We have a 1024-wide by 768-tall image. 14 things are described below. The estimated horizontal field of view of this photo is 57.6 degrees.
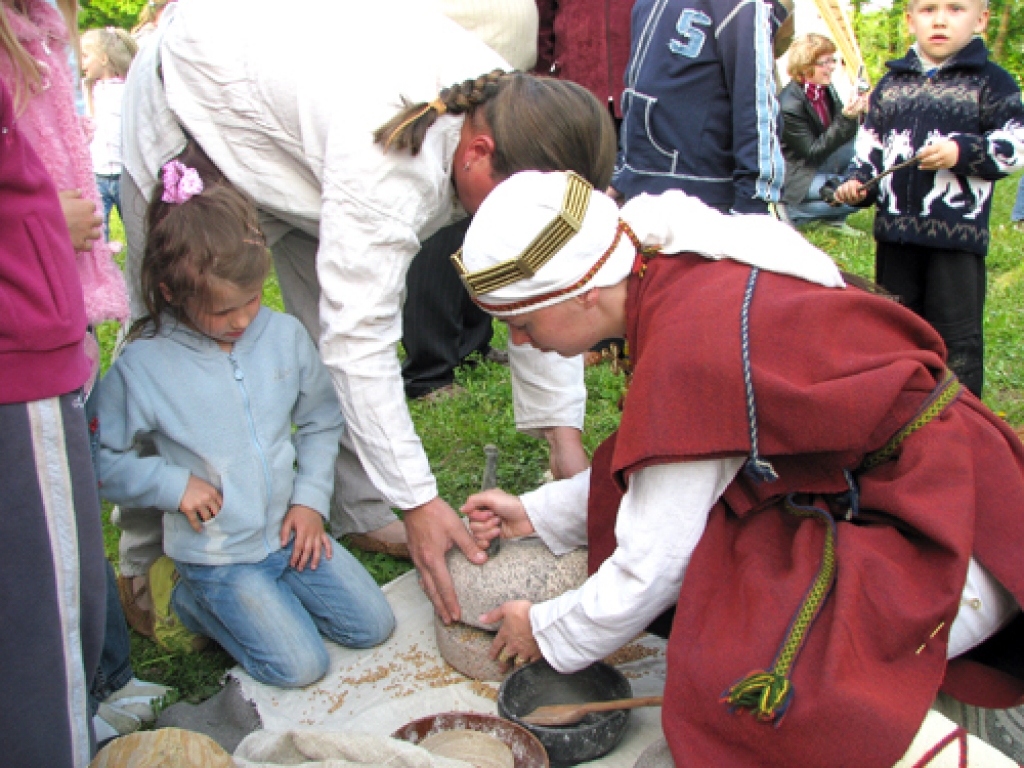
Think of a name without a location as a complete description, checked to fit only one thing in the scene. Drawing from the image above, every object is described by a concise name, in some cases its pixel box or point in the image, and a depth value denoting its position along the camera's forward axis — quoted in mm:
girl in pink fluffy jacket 1703
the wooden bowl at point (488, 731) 1993
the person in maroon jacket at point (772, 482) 1639
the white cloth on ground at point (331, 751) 1808
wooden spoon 2080
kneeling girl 2439
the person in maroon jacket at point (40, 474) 1599
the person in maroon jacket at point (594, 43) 4715
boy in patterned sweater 3699
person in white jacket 2180
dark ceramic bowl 2049
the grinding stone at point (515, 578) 2354
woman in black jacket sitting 8023
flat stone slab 2424
